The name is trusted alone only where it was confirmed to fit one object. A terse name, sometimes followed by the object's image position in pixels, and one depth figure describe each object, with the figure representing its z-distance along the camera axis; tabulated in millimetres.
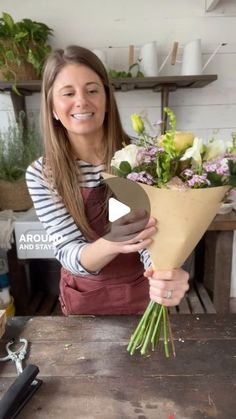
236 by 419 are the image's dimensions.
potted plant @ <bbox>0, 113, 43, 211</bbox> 1963
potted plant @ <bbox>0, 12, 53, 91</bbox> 1771
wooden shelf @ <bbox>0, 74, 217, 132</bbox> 1820
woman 1007
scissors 774
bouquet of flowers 632
